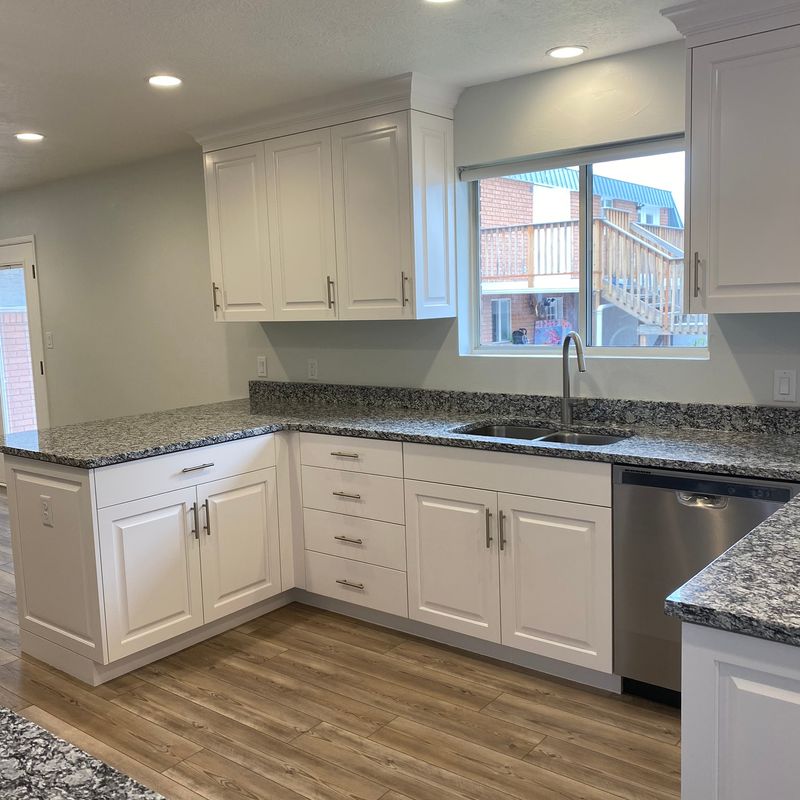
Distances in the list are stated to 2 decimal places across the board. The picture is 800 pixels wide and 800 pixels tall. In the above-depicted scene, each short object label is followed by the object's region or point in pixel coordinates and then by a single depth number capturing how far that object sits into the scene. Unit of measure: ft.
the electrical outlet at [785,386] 9.25
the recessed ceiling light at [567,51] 9.70
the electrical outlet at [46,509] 9.84
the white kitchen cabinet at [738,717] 4.00
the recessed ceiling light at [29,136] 13.23
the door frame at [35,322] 18.84
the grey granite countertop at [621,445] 4.22
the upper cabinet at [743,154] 8.00
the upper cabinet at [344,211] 11.18
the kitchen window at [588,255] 10.30
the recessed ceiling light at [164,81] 10.36
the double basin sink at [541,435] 10.29
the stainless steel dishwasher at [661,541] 7.95
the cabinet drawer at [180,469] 9.49
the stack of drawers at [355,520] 10.73
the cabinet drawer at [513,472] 8.84
